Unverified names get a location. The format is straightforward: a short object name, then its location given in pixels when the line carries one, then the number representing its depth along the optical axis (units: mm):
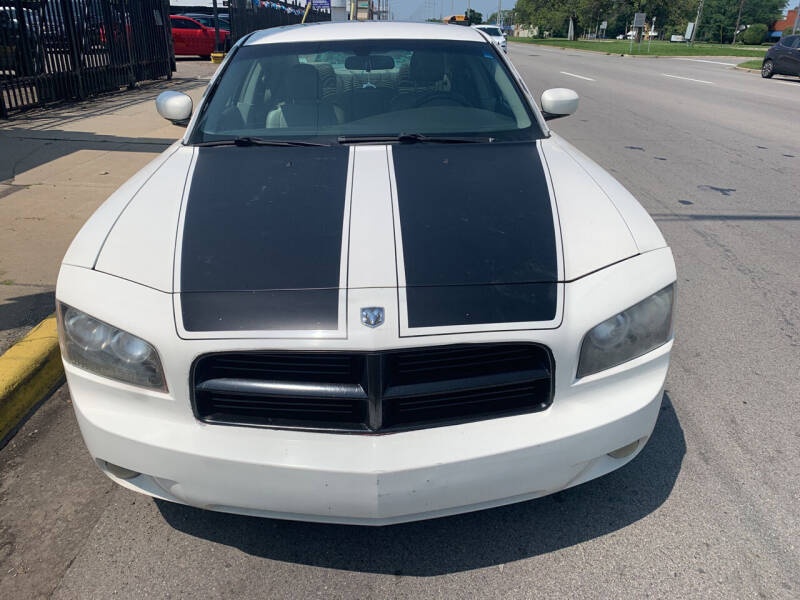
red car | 22844
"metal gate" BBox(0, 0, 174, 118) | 10055
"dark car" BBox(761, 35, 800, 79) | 21094
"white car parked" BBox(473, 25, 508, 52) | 29891
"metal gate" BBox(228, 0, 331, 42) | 21234
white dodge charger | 1896
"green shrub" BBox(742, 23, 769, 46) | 75000
